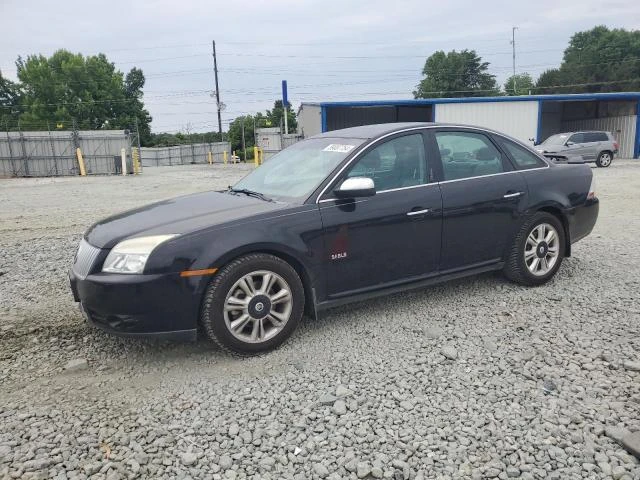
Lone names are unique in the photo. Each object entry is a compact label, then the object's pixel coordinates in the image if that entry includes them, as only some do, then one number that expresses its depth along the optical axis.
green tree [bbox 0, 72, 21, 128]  69.19
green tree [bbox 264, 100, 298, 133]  72.12
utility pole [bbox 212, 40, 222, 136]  54.47
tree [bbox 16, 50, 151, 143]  64.81
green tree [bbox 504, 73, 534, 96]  82.12
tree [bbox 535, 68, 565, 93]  78.31
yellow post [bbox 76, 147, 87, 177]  29.33
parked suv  21.88
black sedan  3.44
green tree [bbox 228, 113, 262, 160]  67.31
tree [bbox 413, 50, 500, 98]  85.38
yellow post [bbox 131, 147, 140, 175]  29.48
